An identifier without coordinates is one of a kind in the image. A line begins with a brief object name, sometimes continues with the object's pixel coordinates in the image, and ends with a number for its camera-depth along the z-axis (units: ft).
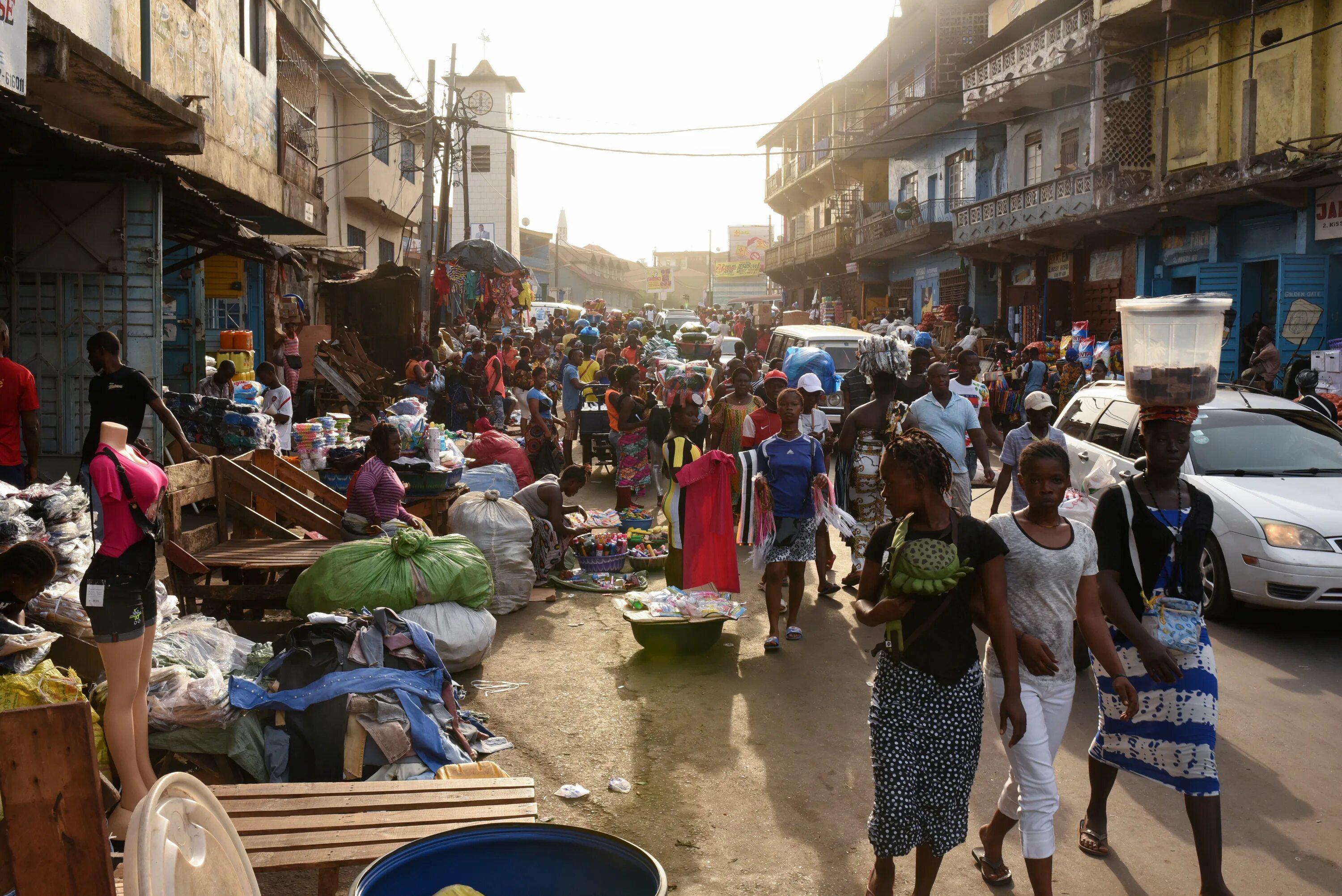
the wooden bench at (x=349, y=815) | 12.56
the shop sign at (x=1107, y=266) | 81.46
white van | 60.29
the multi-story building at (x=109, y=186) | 29.58
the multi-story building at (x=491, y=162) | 195.72
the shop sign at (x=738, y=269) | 301.84
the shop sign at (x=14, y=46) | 23.52
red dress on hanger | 26.00
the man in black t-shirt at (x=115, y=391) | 22.84
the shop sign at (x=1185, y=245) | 70.59
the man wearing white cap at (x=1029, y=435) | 26.96
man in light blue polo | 27.48
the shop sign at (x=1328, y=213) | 58.54
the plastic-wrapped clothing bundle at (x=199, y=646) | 18.79
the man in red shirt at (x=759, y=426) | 30.14
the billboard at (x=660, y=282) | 331.57
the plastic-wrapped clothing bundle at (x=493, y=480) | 35.68
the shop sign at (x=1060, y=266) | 88.28
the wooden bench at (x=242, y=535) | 24.62
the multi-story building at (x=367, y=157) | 90.38
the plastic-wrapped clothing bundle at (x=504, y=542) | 29.07
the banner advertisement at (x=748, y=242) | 309.01
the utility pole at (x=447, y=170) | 79.97
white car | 24.64
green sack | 22.79
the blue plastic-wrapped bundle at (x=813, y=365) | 47.52
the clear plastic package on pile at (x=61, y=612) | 18.40
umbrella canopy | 71.51
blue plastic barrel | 10.00
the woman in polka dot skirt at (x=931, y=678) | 12.40
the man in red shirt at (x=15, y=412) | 24.85
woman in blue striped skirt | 13.47
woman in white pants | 13.00
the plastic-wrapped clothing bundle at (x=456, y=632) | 22.66
